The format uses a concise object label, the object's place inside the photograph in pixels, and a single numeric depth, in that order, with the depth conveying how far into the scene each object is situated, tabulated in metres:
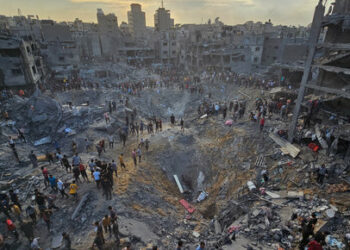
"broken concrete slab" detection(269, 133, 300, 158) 13.55
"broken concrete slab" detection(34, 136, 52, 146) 19.55
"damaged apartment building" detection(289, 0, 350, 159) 12.10
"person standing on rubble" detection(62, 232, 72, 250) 8.55
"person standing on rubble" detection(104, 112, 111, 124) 22.32
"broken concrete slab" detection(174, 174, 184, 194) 15.60
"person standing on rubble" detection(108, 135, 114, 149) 18.36
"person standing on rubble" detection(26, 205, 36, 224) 9.43
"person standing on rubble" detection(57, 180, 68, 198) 10.76
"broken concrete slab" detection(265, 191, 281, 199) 11.35
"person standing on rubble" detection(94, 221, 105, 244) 8.23
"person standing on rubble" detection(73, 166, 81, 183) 11.84
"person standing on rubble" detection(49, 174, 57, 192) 11.42
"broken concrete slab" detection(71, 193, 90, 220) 10.12
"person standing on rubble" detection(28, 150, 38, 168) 14.49
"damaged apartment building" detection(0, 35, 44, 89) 26.84
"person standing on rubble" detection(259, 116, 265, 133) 16.61
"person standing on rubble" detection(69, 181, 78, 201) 10.67
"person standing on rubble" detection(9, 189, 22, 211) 10.12
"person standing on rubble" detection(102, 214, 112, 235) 8.88
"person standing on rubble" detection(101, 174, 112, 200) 10.77
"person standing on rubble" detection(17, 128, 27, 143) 18.38
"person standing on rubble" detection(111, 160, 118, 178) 12.84
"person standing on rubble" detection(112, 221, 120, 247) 8.83
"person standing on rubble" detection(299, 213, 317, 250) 7.82
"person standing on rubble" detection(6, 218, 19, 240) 8.99
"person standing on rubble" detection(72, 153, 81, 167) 12.82
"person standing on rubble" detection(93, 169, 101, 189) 11.29
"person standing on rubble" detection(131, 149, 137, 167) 14.94
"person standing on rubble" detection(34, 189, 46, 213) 9.91
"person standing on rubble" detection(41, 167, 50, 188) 12.05
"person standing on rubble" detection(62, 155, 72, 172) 13.31
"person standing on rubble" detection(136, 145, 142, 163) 15.41
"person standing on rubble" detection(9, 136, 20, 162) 15.44
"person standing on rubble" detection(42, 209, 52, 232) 9.26
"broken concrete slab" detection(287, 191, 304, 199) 10.88
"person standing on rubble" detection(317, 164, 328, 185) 10.84
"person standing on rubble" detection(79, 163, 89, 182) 11.80
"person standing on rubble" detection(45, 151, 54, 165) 14.72
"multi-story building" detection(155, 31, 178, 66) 54.31
